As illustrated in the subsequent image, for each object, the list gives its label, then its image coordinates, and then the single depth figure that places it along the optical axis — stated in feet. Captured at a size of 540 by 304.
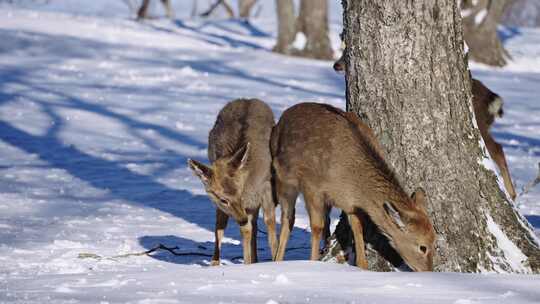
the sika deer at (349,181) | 41.88
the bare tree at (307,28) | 144.25
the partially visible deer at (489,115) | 65.41
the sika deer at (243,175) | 48.37
